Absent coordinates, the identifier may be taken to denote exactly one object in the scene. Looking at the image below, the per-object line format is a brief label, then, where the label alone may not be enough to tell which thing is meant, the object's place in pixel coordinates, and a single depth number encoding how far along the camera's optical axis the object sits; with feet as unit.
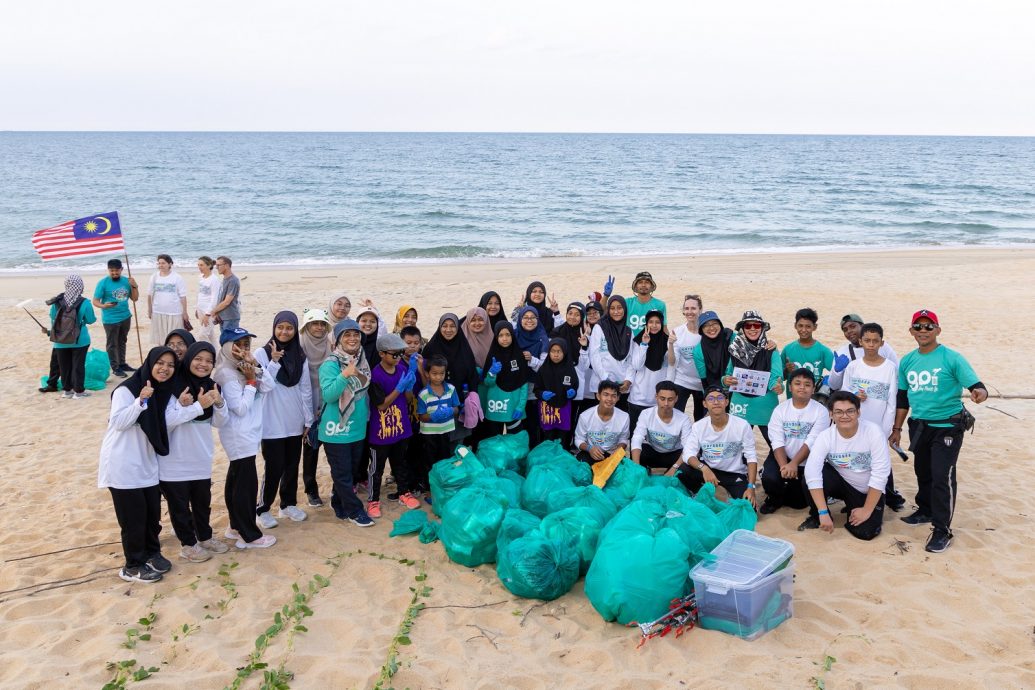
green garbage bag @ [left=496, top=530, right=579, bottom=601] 14.38
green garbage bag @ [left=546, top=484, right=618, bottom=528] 16.20
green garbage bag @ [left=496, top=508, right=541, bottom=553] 15.44
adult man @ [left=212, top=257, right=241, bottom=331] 31.76
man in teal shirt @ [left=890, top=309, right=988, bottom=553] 16.96
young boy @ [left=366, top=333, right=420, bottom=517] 18.31
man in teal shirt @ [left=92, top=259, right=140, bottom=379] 31.45
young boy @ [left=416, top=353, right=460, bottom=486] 19.16
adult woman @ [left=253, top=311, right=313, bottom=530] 17.19
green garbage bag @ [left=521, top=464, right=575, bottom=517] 17.37
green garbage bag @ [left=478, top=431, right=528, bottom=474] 19.58
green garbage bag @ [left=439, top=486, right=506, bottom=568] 15.87
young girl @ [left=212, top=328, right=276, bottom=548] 15.96
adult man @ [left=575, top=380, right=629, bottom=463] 20.40
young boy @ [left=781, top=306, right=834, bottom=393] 20.15
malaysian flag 29.04
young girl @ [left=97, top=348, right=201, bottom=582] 14.25
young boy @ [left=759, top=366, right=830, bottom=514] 18.61
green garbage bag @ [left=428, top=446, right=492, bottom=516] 18.17
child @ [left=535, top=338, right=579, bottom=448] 20.94
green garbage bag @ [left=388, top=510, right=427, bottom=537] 17.65
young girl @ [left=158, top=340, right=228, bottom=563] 15.06
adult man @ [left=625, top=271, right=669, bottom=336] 23.30
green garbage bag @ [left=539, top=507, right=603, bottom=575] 15.03
